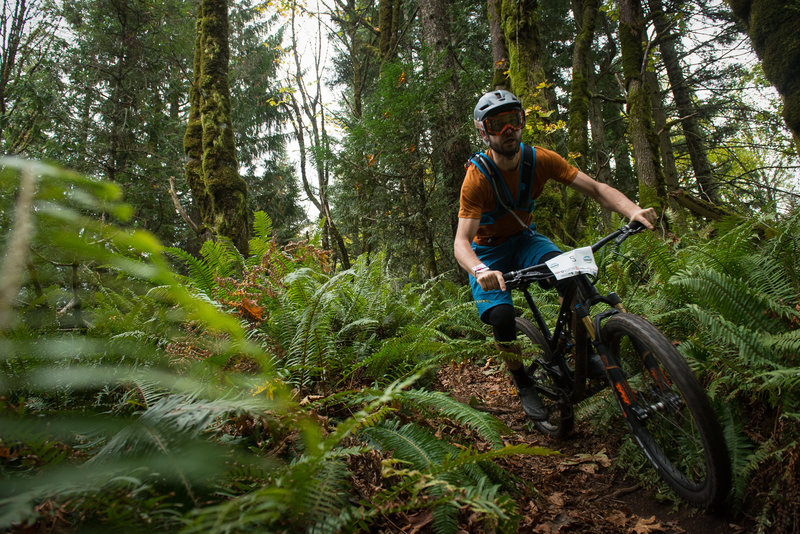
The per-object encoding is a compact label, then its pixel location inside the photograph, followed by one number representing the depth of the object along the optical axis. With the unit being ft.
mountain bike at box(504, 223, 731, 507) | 5.52
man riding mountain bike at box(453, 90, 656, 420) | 8.93
